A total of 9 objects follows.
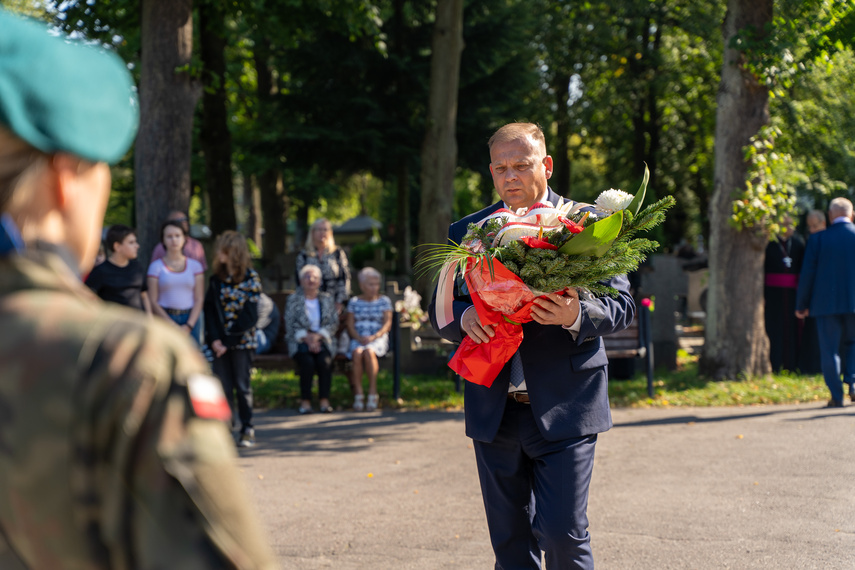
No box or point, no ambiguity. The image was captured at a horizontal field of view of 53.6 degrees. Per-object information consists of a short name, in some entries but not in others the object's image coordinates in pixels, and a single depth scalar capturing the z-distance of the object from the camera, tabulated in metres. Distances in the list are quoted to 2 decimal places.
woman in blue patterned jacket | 8.59
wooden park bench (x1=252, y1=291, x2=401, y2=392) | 10.80
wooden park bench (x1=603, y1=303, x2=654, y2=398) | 10.92
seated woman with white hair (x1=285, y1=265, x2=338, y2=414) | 10.34
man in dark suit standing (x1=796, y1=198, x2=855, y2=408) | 9.59
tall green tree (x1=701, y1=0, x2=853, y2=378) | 10.97
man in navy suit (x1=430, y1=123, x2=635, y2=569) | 3.38
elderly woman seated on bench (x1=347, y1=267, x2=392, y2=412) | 10.54
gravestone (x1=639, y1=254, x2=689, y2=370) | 12.94
